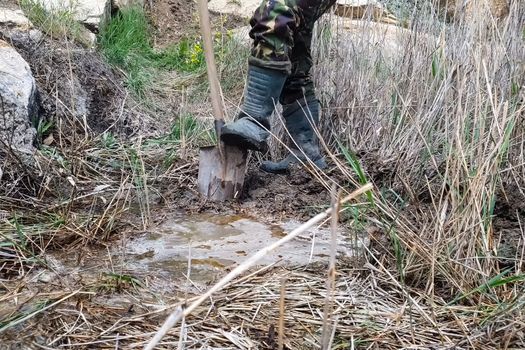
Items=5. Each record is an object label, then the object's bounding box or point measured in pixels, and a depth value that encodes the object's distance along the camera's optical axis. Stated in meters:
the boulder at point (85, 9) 3.87
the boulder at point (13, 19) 3.35
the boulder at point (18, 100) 2.50
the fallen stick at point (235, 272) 0.70
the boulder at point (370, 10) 3.06
